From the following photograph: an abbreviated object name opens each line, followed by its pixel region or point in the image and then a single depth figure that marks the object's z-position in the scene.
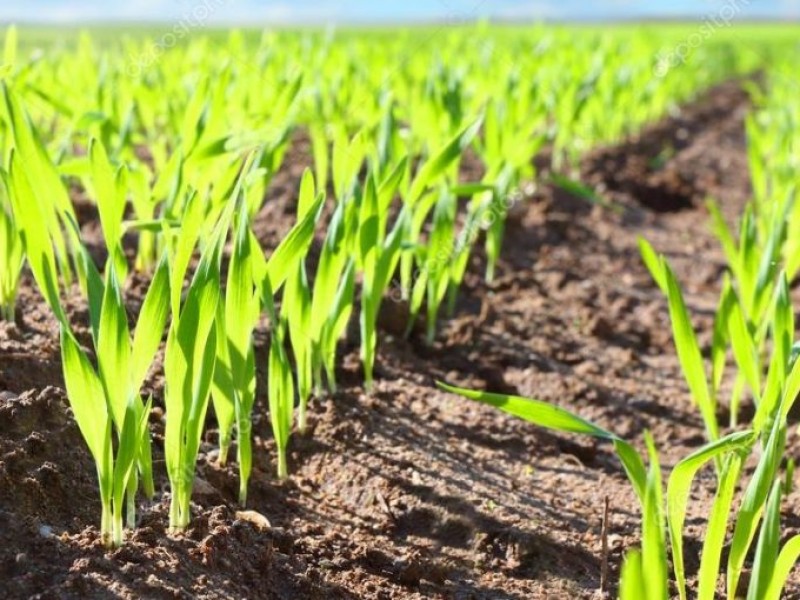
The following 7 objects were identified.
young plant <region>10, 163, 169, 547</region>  0.67
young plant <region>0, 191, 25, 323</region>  0.84
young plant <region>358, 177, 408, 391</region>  0.85
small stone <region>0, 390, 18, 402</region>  0.76
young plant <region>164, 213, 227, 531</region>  0.68
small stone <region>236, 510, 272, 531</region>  0.74
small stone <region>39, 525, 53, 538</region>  0.68
